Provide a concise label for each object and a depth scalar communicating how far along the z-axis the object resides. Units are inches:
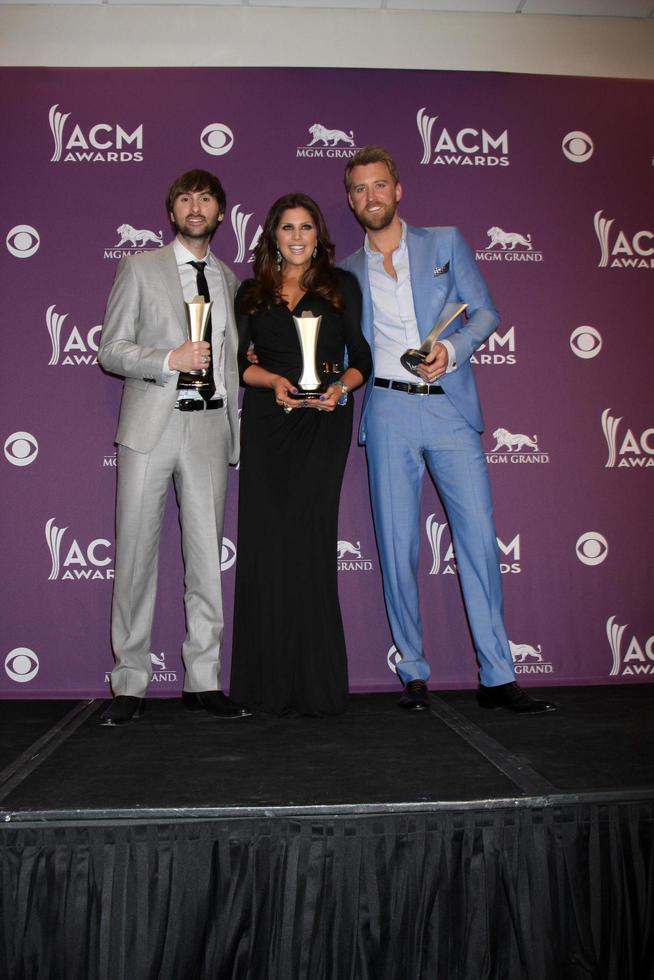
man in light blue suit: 116.6
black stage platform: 70.6
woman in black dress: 112.9
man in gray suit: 110.7
